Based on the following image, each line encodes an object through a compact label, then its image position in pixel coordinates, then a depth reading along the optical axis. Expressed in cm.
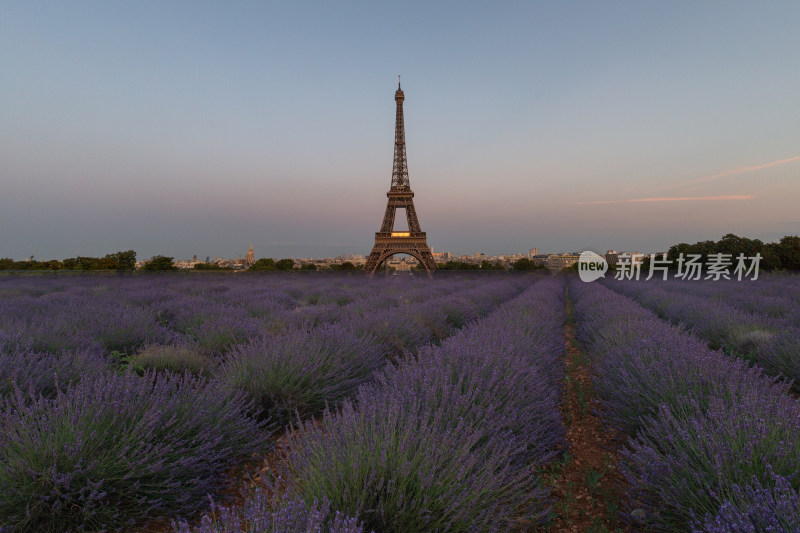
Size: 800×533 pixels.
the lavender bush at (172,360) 302
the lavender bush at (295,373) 260
